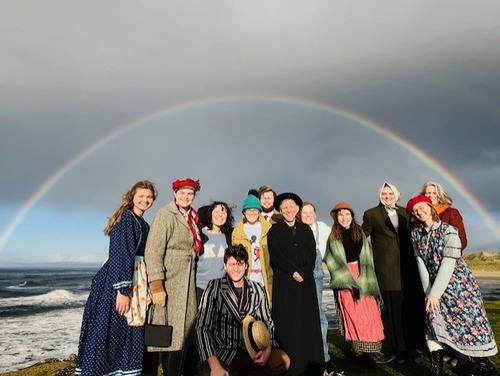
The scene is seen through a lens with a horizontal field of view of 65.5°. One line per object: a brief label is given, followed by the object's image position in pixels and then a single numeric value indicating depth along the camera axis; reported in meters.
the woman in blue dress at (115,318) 3.62
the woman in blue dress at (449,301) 4.17
